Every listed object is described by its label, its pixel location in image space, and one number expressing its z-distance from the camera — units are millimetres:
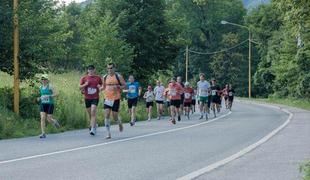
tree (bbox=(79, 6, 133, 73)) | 31891
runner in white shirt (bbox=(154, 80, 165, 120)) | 29938
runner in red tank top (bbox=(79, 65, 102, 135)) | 18281
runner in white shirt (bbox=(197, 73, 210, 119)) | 28125
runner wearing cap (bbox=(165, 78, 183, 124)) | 26281
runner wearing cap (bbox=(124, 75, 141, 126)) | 24672
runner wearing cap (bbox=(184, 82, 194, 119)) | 30344
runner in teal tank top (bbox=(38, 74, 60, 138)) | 18219
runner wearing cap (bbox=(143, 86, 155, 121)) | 29355
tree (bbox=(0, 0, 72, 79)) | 21750
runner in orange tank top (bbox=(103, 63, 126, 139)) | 17734
